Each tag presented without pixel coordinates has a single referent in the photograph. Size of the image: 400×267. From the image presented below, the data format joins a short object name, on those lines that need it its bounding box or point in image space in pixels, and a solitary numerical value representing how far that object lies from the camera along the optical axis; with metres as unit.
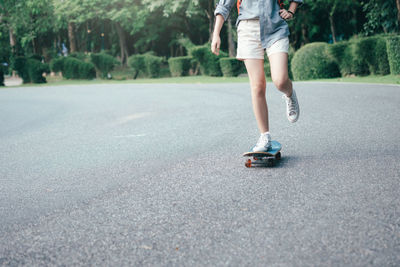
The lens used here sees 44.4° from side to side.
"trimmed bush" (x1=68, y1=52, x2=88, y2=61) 38.41
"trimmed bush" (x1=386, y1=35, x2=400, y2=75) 15.45
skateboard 4.51
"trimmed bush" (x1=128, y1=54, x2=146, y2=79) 33.16
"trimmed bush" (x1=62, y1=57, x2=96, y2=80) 33.00
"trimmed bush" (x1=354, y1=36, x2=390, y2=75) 16.94
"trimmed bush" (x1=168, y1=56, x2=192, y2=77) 30.86
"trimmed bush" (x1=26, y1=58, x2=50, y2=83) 32.09
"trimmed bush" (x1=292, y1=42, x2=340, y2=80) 18.61
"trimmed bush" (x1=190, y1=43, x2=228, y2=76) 27.88
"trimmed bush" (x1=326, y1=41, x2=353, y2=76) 18.16
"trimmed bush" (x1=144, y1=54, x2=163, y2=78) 32.34
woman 4.43
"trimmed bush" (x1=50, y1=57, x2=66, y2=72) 34.50
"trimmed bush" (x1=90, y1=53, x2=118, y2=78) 34.31
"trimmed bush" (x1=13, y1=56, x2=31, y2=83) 32.47
